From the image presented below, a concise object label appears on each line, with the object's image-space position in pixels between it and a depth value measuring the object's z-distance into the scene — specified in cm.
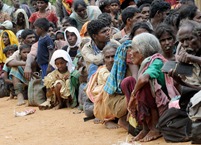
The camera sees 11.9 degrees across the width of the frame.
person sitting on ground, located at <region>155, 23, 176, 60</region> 1219
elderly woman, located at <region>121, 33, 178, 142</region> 1098
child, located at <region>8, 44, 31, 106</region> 1965
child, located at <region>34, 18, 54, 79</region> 1876
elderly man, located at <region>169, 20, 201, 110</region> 1026
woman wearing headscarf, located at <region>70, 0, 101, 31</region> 1987
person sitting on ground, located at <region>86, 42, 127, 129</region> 1259
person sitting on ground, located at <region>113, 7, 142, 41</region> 1552
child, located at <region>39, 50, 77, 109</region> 1681
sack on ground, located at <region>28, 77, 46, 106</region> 1823
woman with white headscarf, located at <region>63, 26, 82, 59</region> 1752
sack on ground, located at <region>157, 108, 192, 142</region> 1048
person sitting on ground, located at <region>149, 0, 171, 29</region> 1559
